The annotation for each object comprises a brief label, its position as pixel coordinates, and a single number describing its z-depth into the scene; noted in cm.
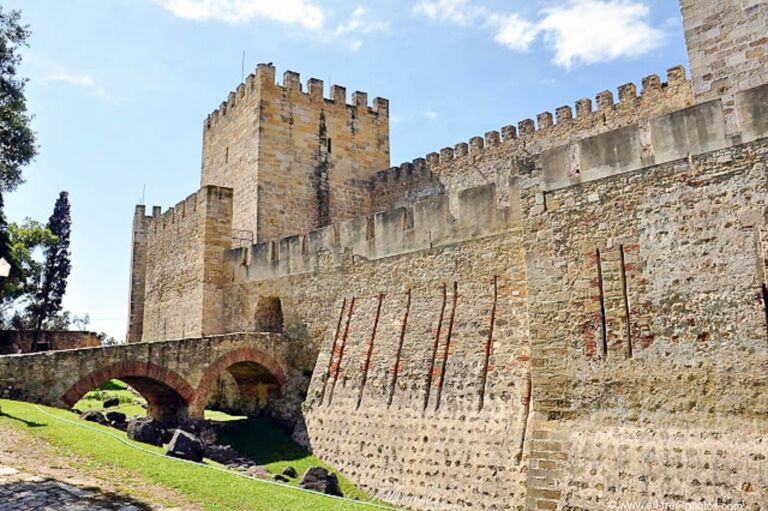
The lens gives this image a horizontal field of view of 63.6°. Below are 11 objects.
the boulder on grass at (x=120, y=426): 1368
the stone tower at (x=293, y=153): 2047
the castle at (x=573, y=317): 777
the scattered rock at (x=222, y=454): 1280
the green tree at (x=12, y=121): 1023
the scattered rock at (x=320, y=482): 1073
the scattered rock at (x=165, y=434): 1258
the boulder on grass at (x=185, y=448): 1056
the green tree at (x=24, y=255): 2198
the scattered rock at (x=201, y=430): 1421
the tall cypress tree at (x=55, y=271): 3016
